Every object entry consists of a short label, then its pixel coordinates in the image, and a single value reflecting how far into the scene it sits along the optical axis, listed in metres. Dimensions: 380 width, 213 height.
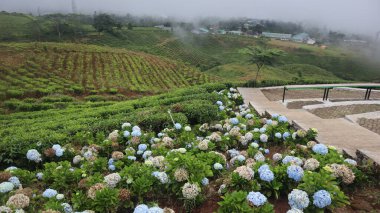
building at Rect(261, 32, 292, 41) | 146.15
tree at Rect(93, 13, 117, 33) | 94.81
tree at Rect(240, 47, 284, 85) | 20.91
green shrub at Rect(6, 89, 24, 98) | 25.87
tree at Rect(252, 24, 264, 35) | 149.12
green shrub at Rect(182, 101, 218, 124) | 10.43
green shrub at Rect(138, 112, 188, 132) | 9.41
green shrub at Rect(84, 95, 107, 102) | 27.42
